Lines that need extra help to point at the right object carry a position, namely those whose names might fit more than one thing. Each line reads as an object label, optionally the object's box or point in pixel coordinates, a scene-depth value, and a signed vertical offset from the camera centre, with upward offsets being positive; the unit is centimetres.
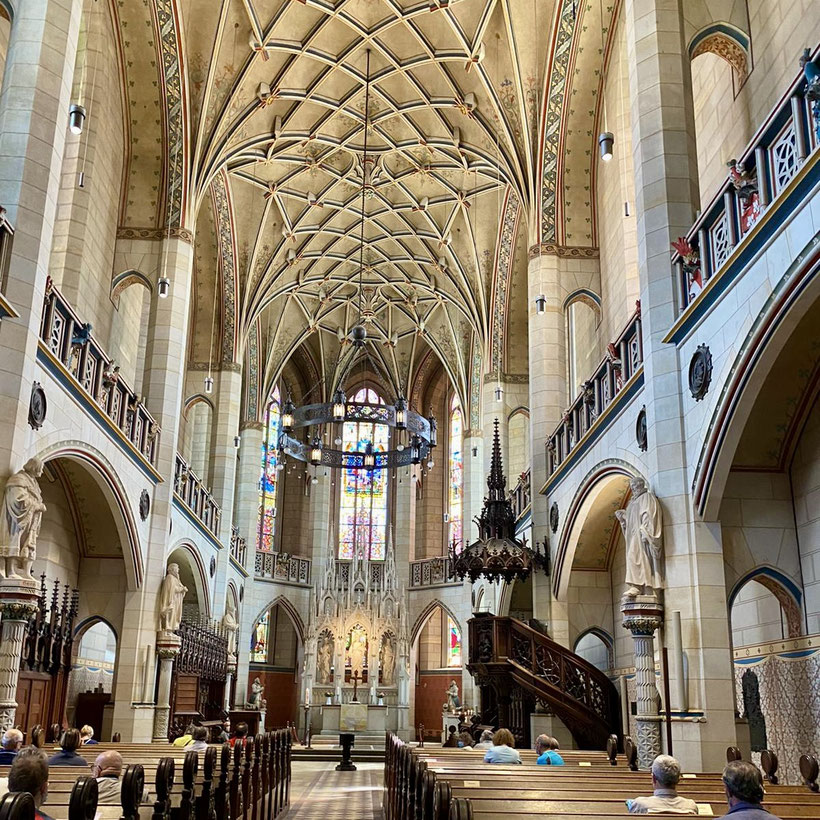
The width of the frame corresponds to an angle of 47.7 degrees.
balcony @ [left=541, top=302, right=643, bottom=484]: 1245 +449
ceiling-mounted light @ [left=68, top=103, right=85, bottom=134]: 1162 +689
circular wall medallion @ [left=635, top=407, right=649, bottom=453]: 1160 +319
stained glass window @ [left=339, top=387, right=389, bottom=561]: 3378 +685
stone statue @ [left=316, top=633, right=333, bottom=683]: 2983 +106
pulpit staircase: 1505 +29
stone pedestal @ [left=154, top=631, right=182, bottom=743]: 1642 +25
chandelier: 2106 +612
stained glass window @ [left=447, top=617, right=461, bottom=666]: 3200 +166
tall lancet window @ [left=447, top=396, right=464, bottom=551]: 3262 +773
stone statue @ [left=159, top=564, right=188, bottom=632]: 1662 +158
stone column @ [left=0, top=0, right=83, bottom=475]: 1041 +602
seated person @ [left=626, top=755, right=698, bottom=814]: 548 -58
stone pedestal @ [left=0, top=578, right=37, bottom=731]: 988 +70
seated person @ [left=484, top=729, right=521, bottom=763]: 998 -61
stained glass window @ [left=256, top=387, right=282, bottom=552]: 3275 +737
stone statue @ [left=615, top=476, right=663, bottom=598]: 1018 +162
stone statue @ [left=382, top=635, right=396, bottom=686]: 2989 +102
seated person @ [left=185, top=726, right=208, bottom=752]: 1035 -48
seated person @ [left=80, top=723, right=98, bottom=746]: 1134 -52
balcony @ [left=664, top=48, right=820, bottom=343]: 777 +457
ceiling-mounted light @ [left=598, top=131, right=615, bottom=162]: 1287 +737
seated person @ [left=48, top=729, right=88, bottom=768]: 749 -49
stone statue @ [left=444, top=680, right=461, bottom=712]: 2652 -12
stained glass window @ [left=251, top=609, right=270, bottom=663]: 3177 +168
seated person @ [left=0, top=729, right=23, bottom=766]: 767 -45
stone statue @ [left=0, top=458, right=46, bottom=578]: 999 +171
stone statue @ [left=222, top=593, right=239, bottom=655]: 2531 +183
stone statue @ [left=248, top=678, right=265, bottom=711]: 2612 -9
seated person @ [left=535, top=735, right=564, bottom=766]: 979 -58
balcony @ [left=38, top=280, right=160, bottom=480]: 1180 +446
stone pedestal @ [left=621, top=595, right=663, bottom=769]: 992 +36
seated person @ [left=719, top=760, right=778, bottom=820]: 446 -42
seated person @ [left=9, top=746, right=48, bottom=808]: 352 -31
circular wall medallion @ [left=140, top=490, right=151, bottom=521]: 1662 +324
